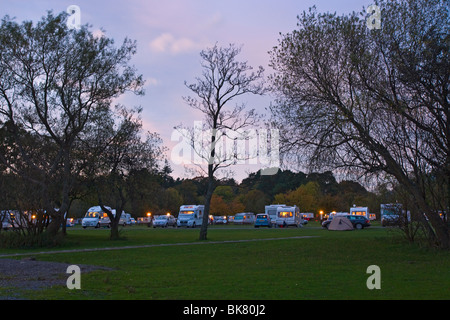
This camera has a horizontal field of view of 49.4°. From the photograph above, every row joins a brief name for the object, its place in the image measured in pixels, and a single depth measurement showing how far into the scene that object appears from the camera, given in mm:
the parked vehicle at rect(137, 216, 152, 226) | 86025
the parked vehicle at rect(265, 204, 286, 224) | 63797
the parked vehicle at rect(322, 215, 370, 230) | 54094
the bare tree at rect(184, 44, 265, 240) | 33969
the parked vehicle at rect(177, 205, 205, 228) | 61781
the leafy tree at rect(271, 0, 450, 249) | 20188
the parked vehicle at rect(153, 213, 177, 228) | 67175
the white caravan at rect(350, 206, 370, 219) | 63312
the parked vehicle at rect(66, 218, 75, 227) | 73850
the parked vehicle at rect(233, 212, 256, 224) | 80250
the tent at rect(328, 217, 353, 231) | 51062
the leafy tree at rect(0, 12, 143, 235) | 26516
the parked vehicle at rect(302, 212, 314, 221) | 89569
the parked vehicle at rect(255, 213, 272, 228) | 60656
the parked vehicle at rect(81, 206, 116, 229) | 61906
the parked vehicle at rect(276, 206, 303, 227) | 60875
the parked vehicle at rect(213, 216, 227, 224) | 84375
